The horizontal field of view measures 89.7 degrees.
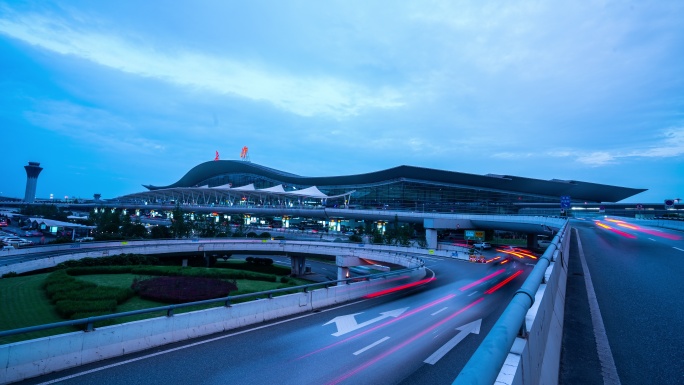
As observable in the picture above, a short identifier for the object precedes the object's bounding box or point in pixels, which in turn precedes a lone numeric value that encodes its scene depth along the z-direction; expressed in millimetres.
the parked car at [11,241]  42275
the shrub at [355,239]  56069
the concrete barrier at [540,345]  2748
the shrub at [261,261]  45031
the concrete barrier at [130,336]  7949
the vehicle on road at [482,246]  52506
